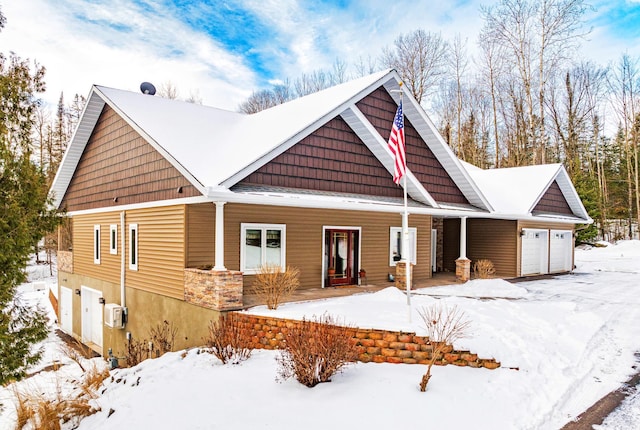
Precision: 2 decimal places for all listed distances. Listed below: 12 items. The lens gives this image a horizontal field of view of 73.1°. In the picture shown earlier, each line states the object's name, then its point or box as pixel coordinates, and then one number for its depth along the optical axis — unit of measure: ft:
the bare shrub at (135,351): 31.89
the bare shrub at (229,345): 24.73
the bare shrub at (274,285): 29.43
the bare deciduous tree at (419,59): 94.38
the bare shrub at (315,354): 20.54
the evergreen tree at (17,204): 20.03
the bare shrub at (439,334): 19.89
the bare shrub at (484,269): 49.44
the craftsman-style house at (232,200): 32.35
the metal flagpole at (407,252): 25.56
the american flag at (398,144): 29.04
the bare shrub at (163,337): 32.96
